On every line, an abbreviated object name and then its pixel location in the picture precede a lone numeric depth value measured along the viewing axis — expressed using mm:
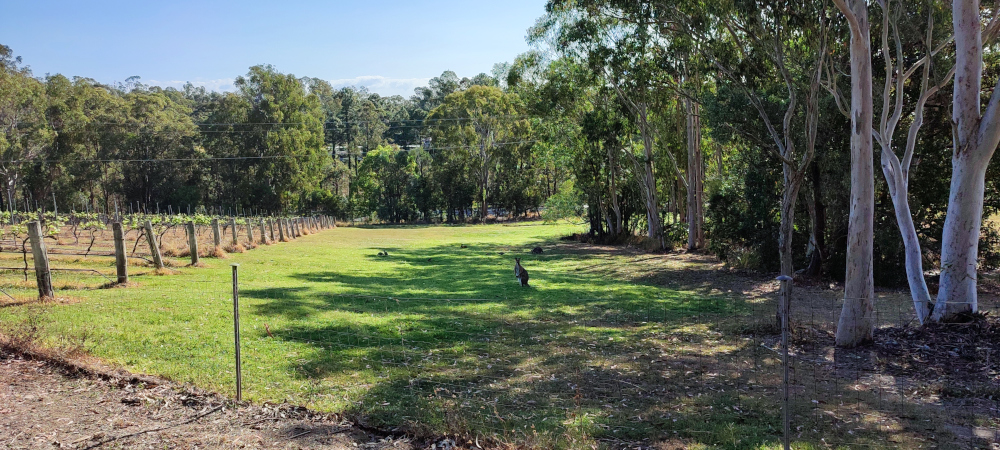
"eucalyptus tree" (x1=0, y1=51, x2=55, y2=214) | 50781
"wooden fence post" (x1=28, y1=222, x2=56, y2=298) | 10469
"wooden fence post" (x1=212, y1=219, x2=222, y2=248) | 20359
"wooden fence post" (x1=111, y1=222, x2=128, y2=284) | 12531
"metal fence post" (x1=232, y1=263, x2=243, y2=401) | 6219
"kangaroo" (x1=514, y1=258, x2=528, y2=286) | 16266
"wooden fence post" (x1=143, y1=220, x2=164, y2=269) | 14696
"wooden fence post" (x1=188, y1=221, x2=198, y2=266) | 16906
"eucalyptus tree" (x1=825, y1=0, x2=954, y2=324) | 10773
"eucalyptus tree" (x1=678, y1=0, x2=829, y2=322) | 11852
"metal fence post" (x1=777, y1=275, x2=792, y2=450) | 4656
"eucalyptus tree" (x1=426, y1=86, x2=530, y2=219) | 63084
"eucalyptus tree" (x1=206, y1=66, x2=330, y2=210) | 61188
